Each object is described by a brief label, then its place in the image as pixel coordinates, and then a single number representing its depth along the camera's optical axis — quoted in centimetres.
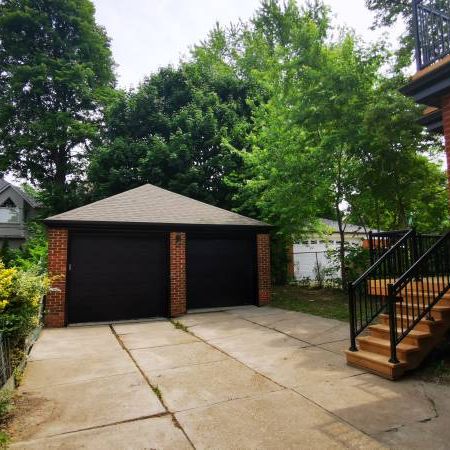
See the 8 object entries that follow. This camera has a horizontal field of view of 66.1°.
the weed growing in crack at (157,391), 409
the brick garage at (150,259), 895
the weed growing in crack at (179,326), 805
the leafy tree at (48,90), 2277
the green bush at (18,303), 447
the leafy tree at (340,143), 891
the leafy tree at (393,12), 1672
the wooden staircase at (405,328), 458
